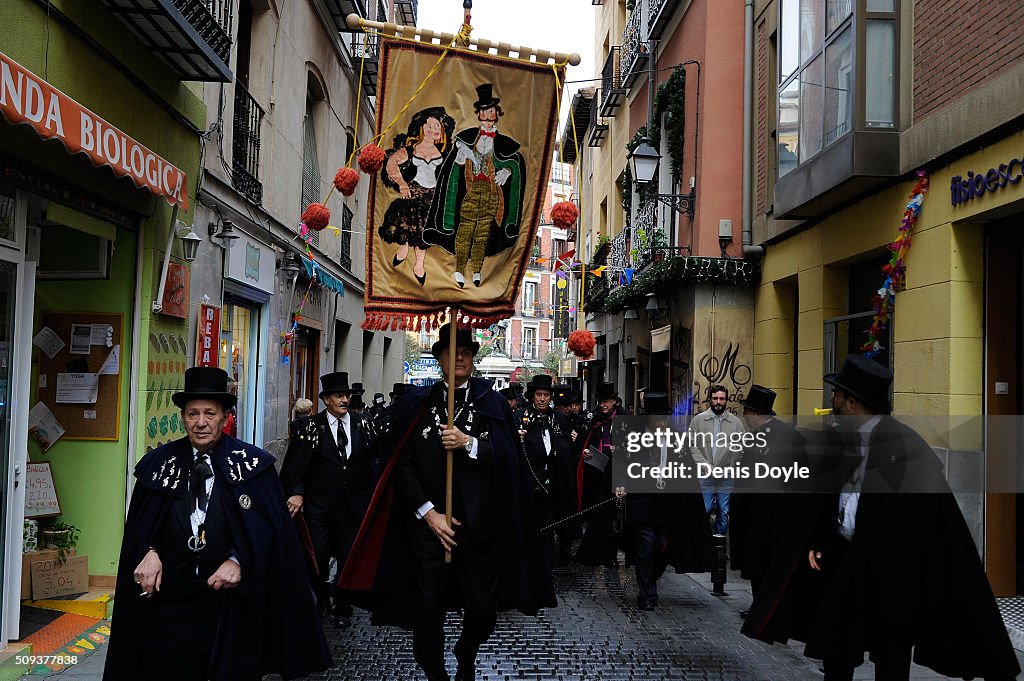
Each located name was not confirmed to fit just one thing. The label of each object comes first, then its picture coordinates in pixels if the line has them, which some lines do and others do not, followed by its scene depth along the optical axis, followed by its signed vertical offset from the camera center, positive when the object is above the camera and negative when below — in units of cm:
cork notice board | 777 -27
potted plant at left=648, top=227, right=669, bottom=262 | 1639 +246
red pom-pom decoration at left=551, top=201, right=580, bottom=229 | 579 +102
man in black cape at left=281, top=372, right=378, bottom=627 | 763 -105
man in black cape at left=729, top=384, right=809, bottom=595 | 640 -93
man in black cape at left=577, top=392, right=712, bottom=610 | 830 -146
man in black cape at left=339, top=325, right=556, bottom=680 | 529 -99
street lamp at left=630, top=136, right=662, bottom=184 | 1532 +363
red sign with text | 957 +27
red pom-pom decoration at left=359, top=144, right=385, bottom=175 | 549 +128
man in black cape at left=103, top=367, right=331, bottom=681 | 422 -100
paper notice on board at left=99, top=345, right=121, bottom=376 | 783 -5
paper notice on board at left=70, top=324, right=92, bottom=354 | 779 +17
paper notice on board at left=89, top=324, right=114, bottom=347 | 781 +20
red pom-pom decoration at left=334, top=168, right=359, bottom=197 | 588 +122
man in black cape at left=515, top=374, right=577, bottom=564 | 982 -103
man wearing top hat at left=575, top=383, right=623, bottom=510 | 1053 -86
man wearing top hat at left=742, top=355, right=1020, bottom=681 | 456 -102
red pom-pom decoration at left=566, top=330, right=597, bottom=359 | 604 +18
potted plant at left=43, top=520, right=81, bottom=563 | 730 -151
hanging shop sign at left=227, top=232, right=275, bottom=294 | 1071 +127
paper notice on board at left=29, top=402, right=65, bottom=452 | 765 -60
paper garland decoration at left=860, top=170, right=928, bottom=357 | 878 +108
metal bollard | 871 -190
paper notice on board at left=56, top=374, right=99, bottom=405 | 779 -27
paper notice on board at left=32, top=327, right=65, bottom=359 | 769 +13
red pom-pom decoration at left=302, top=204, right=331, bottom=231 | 626 +104
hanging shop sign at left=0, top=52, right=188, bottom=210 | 512 +152
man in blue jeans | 921 -77
